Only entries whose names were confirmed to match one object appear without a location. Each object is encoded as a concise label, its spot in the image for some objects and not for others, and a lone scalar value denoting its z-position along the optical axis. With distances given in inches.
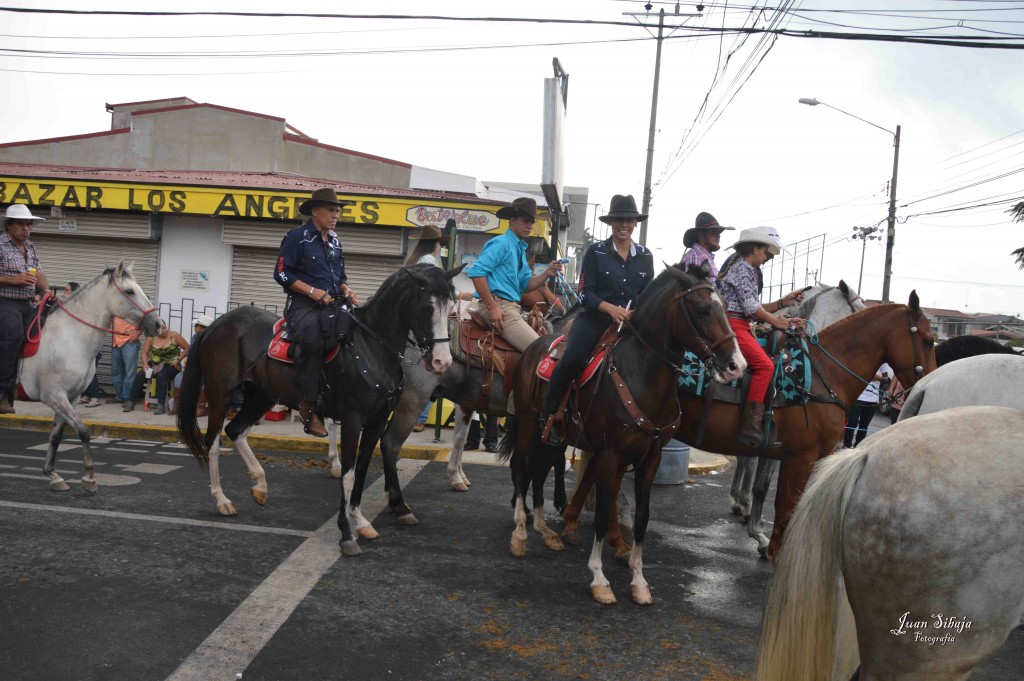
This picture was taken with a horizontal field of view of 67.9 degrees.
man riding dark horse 250.2
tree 669.9
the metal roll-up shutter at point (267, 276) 565.6
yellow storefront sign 531.8
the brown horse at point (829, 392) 238.4
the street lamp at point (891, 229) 941.8
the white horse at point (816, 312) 302.2
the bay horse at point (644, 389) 199.8
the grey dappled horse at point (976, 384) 202.4
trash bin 354.6
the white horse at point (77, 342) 293.7
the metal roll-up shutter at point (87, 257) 583.8
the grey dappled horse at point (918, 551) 92.2
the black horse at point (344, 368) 241.3
